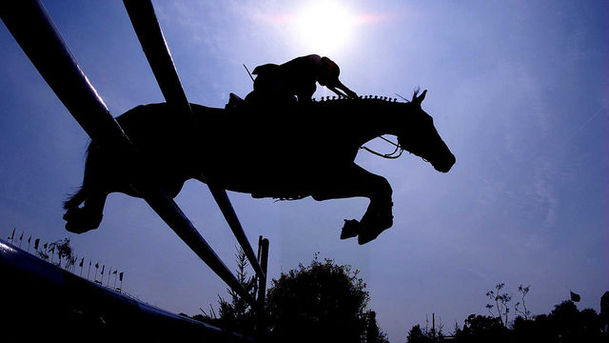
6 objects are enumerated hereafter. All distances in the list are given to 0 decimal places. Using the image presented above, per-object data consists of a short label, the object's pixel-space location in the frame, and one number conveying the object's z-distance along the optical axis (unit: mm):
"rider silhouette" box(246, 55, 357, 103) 2877
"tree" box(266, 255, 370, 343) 23344
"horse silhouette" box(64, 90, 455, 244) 2764
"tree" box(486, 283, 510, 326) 35156
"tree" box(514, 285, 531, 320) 32688
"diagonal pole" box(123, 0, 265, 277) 756
